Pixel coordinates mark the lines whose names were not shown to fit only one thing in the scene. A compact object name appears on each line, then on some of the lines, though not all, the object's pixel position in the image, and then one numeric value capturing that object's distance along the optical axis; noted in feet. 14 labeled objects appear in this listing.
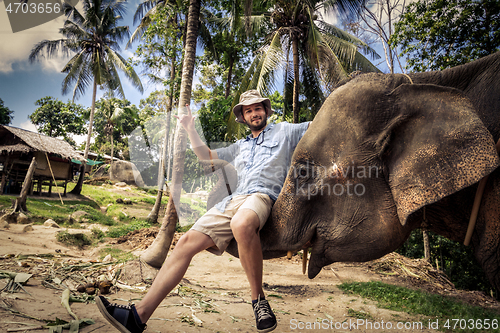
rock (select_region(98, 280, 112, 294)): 12.15
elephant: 5.20
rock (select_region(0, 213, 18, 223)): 26.39
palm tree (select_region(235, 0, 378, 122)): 33.68
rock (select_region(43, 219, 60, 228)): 27.82
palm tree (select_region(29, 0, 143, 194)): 65.82
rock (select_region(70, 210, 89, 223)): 35.27
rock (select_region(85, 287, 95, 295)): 11.62
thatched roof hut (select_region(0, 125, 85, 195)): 45.70
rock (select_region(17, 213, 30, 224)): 27.68
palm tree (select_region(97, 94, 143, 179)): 91.32
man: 6.18
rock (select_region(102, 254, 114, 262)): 17.36
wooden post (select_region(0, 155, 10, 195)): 44.90
